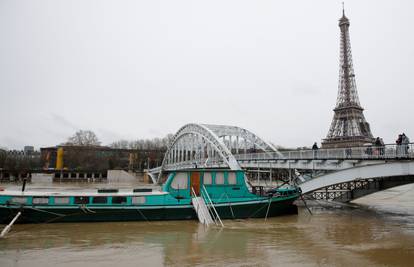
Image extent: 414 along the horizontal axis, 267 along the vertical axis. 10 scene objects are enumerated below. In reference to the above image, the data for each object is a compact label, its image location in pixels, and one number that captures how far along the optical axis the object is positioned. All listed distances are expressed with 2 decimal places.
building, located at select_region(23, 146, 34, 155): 139.85
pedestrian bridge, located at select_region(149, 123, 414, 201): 17.55
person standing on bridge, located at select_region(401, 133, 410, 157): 16.83
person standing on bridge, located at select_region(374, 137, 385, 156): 18.05
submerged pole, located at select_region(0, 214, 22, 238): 14.71
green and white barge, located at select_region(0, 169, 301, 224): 18.42
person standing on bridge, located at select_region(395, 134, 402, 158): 17.09
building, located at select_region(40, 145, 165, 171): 97.81
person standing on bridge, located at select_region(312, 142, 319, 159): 22.05
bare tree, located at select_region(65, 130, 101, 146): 118.75
